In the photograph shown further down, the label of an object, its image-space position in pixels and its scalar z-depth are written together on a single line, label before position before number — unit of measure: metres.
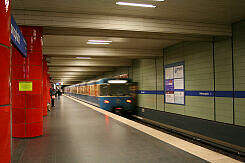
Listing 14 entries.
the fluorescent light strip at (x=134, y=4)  5.89
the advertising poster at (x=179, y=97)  11.15
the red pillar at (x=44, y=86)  11.25
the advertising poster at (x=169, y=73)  12.24
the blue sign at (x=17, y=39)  3.43
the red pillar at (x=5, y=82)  2.07
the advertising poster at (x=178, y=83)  11.23
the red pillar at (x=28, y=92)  5.84
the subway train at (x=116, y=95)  15.01
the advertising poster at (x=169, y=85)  12.14
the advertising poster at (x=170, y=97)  12.12
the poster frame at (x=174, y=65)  11.28
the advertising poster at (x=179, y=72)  11.33
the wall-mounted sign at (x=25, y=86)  5.81
